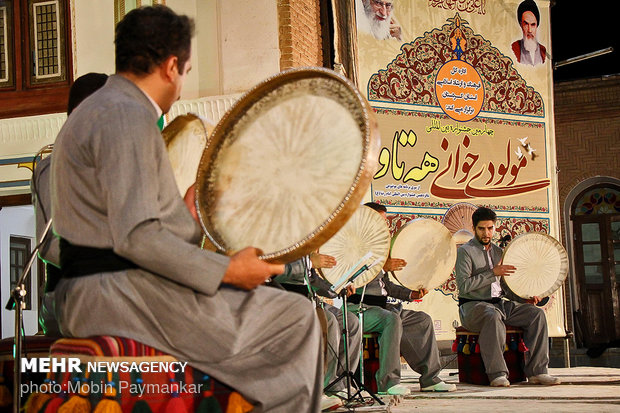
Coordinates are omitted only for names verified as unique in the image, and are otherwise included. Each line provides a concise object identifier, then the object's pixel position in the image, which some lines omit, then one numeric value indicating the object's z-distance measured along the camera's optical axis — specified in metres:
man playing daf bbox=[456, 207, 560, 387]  6.60
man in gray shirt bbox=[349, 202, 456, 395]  5.97
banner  8.87
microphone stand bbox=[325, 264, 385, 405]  4.98
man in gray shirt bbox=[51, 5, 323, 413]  1.78
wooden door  14.25
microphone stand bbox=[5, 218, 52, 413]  2.07
